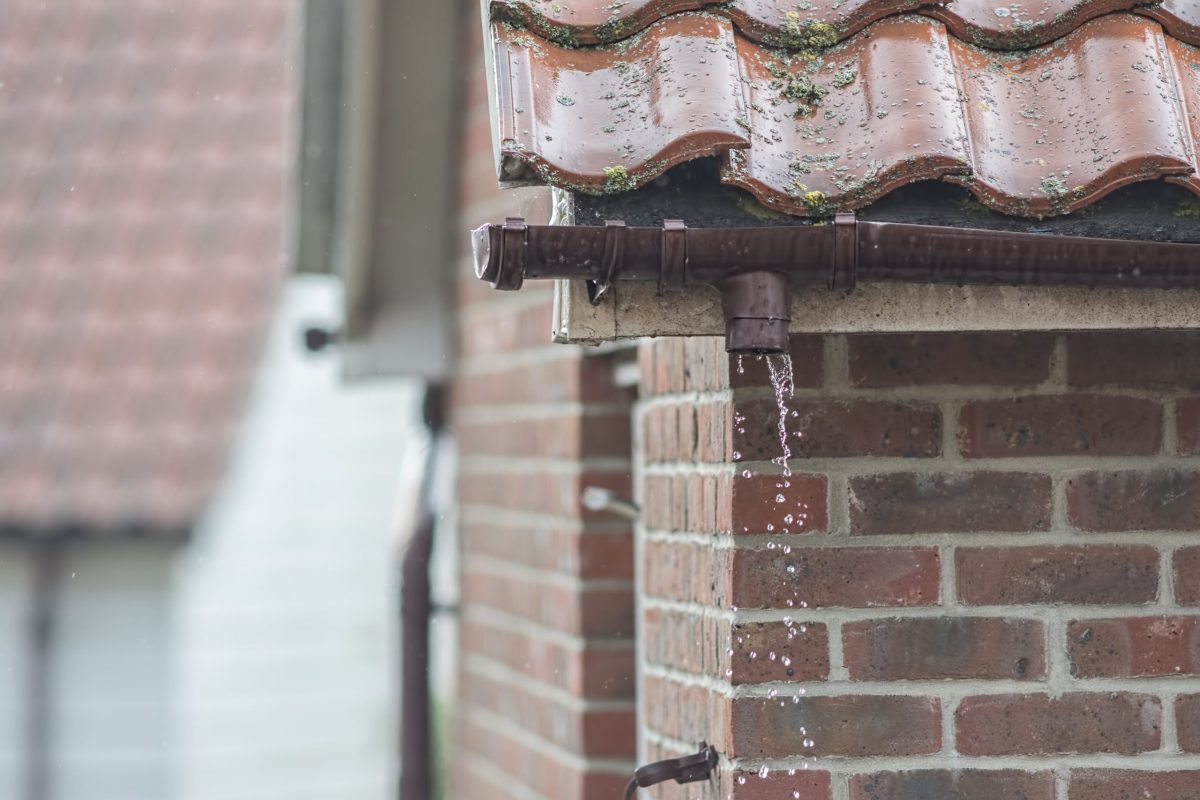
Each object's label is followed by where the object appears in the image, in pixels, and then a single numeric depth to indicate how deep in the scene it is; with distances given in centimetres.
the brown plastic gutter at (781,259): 473
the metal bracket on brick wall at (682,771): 512
